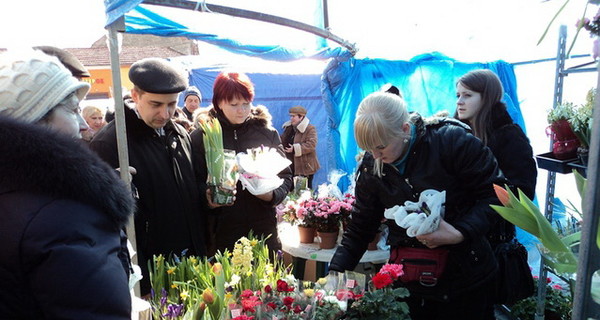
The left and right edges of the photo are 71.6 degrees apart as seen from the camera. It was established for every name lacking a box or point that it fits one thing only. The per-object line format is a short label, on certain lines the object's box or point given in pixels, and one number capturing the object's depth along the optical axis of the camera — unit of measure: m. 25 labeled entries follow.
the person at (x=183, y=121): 2.97
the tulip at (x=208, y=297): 1.46
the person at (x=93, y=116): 5.00
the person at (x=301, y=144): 5.83
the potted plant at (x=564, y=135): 2.42
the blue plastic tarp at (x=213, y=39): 3.12
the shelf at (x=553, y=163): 2.41
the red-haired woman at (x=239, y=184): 2.54
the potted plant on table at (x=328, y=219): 2.69
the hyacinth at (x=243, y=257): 1.74
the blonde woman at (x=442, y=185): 1.74
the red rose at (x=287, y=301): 1.44
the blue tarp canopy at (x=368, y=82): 4.70
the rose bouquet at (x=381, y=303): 1.49
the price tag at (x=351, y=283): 1.59
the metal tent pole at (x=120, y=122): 1.74
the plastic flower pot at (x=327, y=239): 2.71
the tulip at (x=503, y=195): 0.89
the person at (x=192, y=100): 4.99
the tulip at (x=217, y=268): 1.62
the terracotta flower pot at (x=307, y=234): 2.80
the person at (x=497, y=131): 2.32
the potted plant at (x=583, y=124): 2.17
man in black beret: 2.00
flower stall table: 2.61
